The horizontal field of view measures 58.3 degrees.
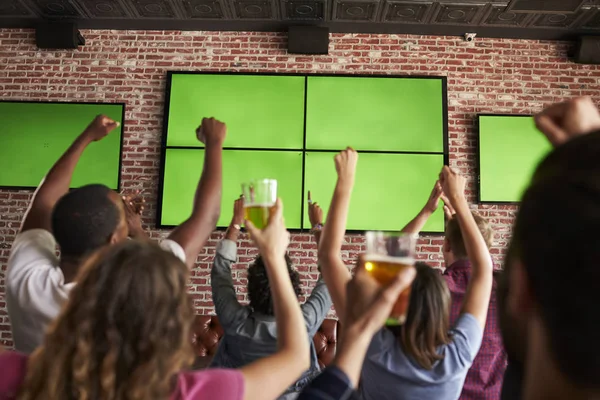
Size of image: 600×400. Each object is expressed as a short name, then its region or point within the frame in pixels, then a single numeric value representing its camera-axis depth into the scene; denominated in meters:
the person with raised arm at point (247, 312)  2.04
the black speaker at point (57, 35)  5.04
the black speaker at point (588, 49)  4.98
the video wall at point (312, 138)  4.83
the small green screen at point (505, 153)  4.91
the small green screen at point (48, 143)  4.98
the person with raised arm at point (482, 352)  2.10
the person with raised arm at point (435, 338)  1.54
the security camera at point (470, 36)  5.04
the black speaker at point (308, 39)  4.95
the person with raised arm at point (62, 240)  1.34
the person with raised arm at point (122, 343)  0.88
